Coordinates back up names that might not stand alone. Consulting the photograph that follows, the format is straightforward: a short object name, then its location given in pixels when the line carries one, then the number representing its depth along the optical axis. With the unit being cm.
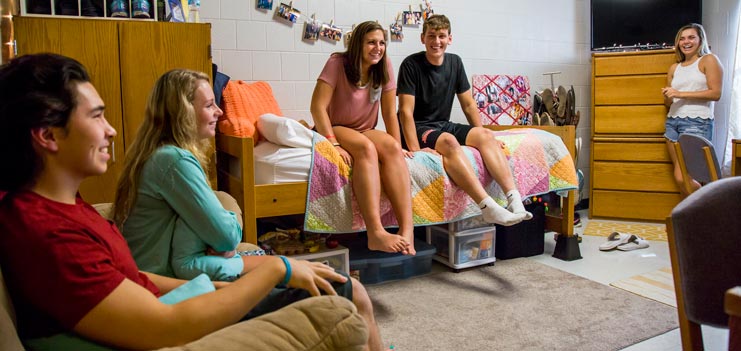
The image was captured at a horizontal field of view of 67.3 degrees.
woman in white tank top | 378
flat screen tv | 417
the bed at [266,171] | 232
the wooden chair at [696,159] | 242
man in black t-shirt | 274
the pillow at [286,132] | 241
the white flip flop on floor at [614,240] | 339
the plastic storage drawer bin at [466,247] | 300
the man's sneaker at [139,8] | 249
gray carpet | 209
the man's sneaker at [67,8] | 243
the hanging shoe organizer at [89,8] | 241
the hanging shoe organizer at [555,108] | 404
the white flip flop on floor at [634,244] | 339
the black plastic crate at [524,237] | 323
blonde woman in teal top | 132
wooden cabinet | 231
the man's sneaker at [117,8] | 245
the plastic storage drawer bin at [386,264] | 281
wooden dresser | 406
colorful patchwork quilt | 249
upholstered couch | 80
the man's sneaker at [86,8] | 243
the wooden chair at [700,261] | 118
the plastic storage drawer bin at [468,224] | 298
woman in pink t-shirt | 246
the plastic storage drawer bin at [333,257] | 252
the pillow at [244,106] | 265
